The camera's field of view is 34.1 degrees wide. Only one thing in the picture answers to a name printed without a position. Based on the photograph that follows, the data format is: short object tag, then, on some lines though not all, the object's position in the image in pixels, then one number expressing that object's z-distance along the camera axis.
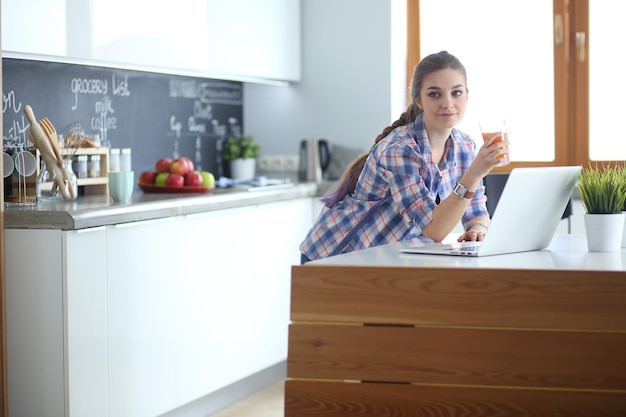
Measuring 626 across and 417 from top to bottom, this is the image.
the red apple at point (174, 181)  4.10
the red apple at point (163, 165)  4.23
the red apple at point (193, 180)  4.18
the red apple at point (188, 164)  4.22
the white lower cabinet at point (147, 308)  3.06
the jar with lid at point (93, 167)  3.80
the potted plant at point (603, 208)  2.60
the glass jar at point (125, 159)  4.14
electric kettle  5.02
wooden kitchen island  2.20
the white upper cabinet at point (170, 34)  3.29
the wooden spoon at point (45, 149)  3.37
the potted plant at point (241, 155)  5.04
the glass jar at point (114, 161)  4.02
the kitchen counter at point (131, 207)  3.05
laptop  2.37
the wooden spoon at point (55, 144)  3.45
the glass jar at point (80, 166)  3.72
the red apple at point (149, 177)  4.21
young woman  2.85
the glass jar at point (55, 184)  3.48
